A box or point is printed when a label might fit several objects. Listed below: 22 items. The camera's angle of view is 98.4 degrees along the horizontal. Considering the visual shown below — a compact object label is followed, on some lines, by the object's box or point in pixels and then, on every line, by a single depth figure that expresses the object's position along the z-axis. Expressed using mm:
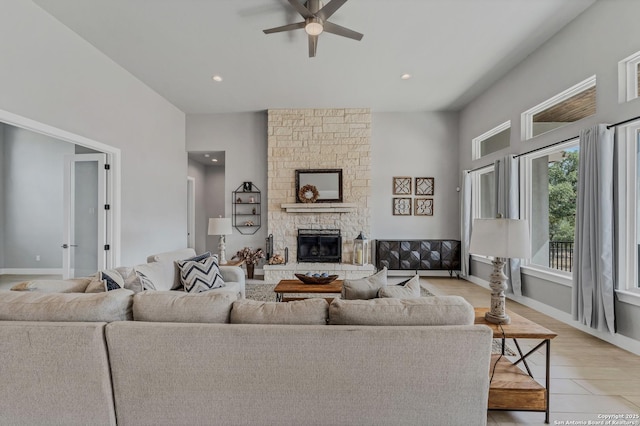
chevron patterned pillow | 3012
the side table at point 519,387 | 1629
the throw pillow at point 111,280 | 1948
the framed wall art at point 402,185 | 5859
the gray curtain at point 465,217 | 5348
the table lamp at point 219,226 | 4414
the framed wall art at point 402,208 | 5859
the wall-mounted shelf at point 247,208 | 5938
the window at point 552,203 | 3333
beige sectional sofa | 1314
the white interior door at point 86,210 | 3822
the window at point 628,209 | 2596
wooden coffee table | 3152
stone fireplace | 5617
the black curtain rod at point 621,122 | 2495
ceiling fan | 2624
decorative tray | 3362
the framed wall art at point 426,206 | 5852
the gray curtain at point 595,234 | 2648
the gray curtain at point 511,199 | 3957
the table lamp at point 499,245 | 1786
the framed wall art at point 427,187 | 5863
